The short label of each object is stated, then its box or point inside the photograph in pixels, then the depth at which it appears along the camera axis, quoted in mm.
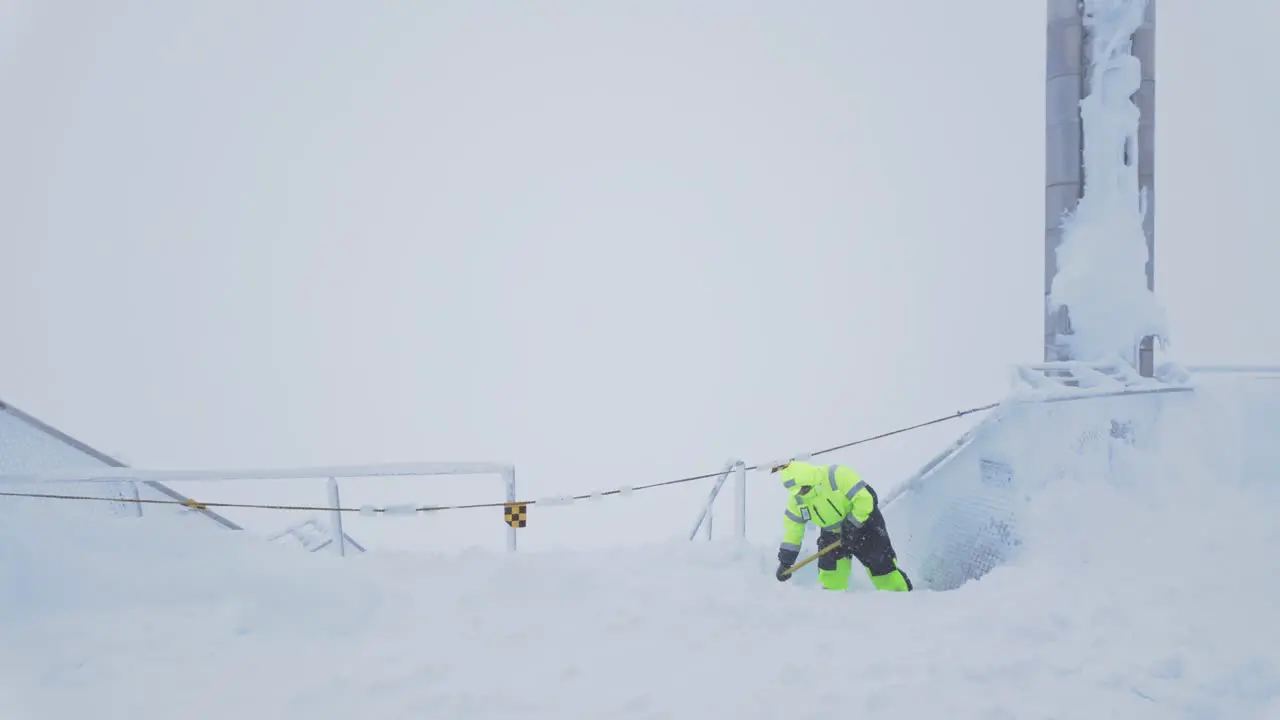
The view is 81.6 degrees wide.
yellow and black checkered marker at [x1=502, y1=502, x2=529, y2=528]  6660
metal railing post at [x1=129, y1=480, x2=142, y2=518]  7055
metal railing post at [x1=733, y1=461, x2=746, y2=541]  7098
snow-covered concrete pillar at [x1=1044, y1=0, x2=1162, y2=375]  8422
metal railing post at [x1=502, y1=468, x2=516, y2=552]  6707
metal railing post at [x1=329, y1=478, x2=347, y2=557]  6680
